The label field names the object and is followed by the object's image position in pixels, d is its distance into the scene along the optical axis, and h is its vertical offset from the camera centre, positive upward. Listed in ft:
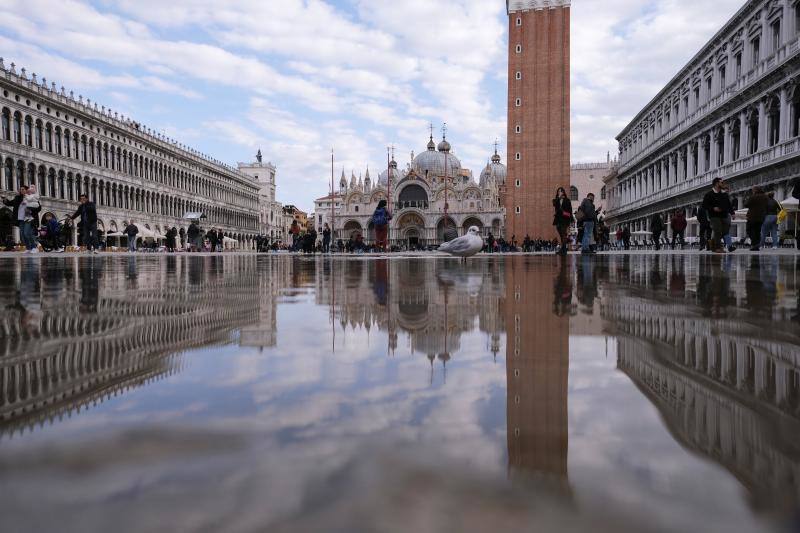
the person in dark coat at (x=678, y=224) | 68.18 +3.06
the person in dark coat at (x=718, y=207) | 38.19 +2.84
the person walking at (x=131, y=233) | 77.71 +2.78
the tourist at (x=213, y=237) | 106.83 +2.91
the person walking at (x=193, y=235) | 101.64 +3.21
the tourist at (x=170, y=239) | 100.63 +2.41
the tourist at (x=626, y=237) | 91.05 +1.92
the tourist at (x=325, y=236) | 90.38 +2.41
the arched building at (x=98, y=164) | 115.34 +23.89
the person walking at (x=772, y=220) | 45.88 +2.65
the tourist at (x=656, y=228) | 74.09 +2.80
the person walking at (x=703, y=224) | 58.23 +2.57
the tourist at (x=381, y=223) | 54.85 +2.78
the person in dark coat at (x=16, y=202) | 46.38 +4.39
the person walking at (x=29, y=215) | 46.16 +3.23
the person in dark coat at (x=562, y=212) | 41.65 +2.77
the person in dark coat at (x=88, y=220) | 50.06 +3.02
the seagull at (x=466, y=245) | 32.24 +0.31
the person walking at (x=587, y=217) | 43.04 +2.50
